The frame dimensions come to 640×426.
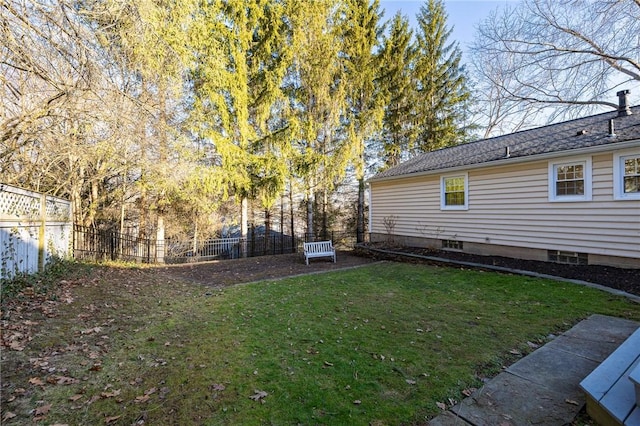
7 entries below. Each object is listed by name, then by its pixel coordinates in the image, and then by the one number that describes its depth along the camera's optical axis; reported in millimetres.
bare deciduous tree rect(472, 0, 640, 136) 10375
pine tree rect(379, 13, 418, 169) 16609
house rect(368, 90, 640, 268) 6930
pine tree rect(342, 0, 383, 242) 14469
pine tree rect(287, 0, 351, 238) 13148
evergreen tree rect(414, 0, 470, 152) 17812
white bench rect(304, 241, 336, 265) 10625
